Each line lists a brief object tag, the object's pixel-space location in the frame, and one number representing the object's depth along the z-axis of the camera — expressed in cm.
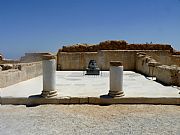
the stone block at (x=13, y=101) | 623
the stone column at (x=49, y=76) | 641
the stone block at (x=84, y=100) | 619
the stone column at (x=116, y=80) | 628
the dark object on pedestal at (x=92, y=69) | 1228
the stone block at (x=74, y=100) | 617
